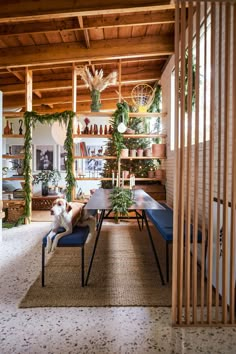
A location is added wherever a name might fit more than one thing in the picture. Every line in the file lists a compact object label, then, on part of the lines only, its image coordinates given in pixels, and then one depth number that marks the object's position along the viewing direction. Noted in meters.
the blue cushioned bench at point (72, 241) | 2.72
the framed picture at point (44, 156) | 9.95
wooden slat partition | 2.01
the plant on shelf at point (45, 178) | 7.78
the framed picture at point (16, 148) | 9.95
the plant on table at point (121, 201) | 3.04
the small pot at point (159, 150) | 5.97
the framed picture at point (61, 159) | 9.94
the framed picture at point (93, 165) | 9.92
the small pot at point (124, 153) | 5.87
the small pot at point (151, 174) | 6.16
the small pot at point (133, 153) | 5.99
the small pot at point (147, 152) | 6.01
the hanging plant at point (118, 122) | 5.71
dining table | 2.99
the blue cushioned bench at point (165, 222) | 2.88
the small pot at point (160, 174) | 6.07
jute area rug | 2.49
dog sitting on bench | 2.73
